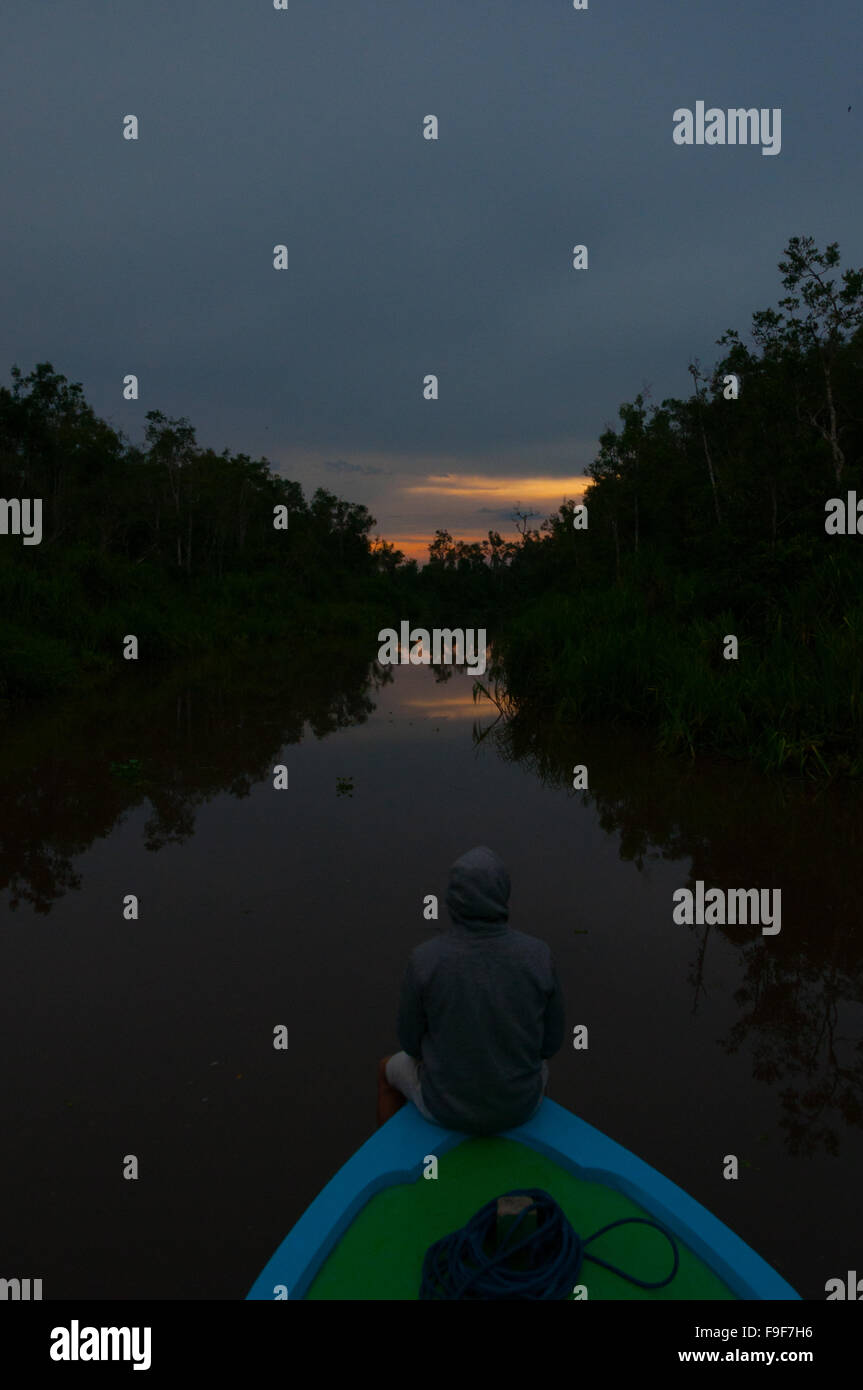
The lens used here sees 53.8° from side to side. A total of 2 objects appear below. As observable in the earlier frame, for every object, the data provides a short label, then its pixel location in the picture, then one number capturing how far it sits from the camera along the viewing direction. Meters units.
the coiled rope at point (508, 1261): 2.20
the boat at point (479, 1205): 2.31
